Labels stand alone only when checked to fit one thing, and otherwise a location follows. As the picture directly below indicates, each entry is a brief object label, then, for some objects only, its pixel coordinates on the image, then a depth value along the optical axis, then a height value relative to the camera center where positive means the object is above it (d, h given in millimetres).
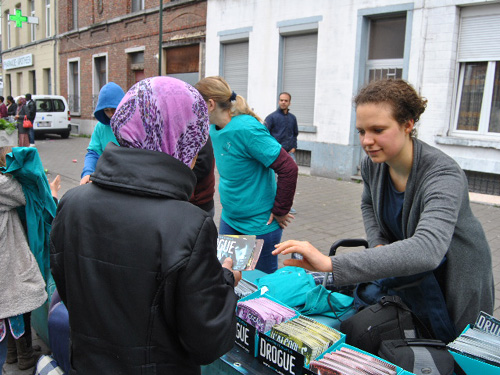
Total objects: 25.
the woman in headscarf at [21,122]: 14773 -655
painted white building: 8336 +1245
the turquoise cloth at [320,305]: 2150 -900
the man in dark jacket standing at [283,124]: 8180 -183
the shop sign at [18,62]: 25609 +2435
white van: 18516 -467
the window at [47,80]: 24422 +1285
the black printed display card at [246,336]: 1884 -944
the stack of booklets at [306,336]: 1677 -864
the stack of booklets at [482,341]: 1650 -837
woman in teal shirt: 2914 -383
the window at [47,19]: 23938 +4501
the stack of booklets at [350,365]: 1570 -881
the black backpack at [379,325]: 1823 -843
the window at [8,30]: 29766 +4774
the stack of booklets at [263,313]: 1846 -850
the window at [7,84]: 29469 +1181
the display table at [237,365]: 1815 -1033
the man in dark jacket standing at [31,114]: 15445 -376
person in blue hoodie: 3506 -148
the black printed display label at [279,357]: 1686 -941
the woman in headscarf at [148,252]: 1255 -407
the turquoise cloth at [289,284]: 2229 -883
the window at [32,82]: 26328 +1234
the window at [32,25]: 25688 +4467
